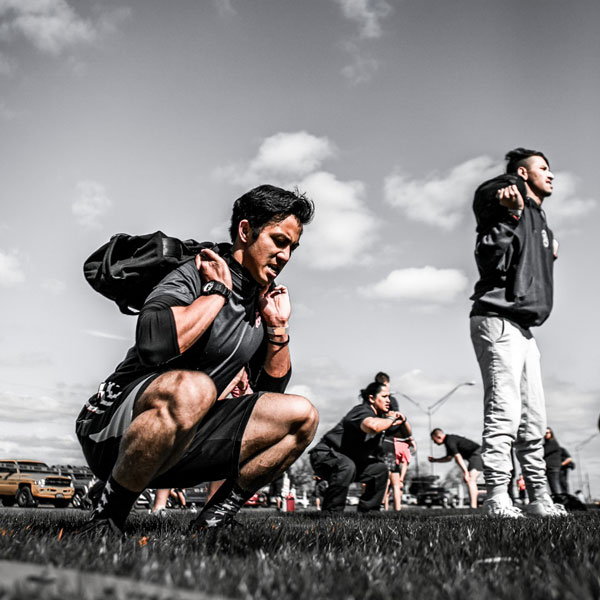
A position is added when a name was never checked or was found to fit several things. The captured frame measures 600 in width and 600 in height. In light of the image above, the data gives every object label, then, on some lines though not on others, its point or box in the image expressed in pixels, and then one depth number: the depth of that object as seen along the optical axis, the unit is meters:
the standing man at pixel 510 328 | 5.32
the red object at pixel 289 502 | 15.57
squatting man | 2.94
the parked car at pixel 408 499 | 36.24
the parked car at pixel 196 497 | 26.05
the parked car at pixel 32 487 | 23.12
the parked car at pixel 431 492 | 30.86
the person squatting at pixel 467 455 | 15.14
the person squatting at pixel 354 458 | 7.88
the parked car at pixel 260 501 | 25.09
